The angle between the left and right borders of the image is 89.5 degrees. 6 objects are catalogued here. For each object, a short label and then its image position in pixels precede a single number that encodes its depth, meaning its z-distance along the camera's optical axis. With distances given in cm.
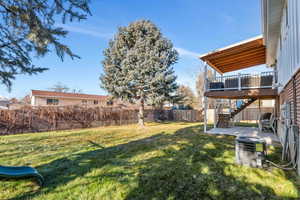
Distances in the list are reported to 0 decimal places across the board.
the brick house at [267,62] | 335
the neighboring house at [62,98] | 1888
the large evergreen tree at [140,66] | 1226
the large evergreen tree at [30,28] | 327
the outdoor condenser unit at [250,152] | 340
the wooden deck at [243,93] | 739
